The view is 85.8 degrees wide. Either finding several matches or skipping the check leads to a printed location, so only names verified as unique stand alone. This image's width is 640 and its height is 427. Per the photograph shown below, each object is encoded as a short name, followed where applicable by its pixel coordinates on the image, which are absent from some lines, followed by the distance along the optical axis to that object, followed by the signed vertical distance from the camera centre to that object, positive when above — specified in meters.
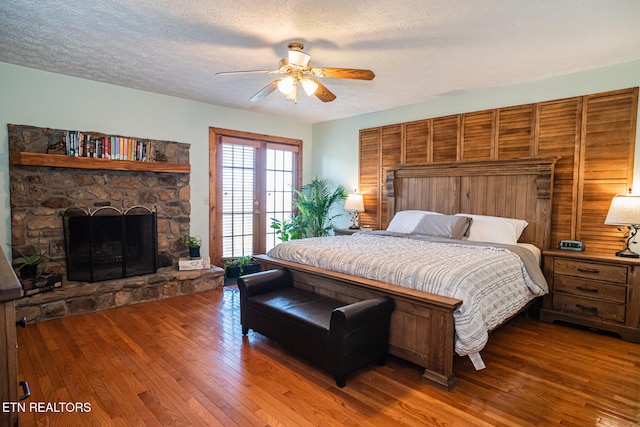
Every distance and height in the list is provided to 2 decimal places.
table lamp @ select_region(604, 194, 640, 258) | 3.10 -0.13
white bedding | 2.34 -0.58
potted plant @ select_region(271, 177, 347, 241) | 5.76 -0.29
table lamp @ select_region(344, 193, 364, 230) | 5.43 -0.11
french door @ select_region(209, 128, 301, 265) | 5.32 +0.11
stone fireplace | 3.64 -0.15
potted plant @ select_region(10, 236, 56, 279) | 3.59 -0.75
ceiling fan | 2.78 +1.03
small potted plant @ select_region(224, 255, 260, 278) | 5.25 -1.11
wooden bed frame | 2.35 -0.18
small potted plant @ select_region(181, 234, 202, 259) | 4.80 -0.71
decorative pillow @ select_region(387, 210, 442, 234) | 4.51 -0.32
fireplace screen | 3.97 -0.60
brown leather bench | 2.31 -0.95
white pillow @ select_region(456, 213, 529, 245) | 3.70 -0.35
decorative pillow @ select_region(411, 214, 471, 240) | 3.93 -0.34
